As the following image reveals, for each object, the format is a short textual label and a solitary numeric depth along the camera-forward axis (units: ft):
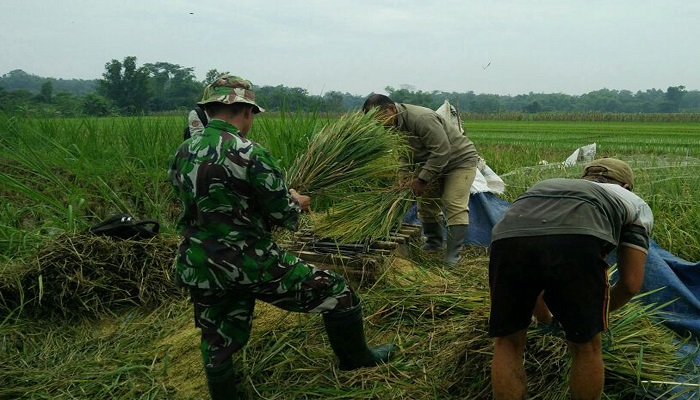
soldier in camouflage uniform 7.25
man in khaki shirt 13.69
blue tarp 9.46
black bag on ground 12.54
